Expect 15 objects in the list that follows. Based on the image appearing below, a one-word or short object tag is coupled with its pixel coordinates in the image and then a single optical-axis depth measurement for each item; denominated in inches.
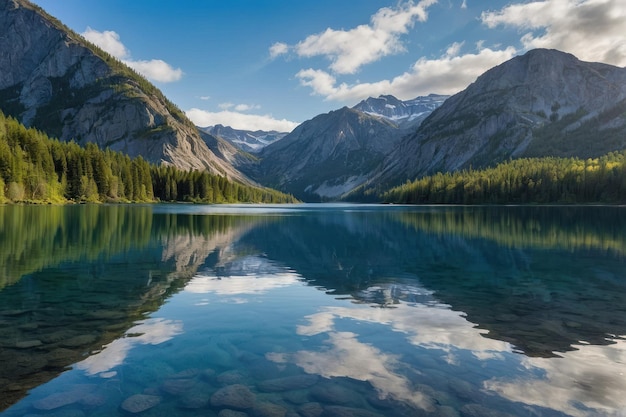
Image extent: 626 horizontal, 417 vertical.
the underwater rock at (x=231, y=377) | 457.1
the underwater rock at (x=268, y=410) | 386.3
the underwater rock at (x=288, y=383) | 443.5
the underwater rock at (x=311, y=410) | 387.5
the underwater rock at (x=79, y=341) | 561.0
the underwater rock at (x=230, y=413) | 383.9
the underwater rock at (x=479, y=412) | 392.2
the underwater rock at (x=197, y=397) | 403.9
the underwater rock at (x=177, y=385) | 433.3
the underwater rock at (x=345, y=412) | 388.8
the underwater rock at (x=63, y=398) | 393.1
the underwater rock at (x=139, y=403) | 392.8
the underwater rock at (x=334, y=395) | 415.8
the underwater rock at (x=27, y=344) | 543.8
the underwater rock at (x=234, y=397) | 403.5
